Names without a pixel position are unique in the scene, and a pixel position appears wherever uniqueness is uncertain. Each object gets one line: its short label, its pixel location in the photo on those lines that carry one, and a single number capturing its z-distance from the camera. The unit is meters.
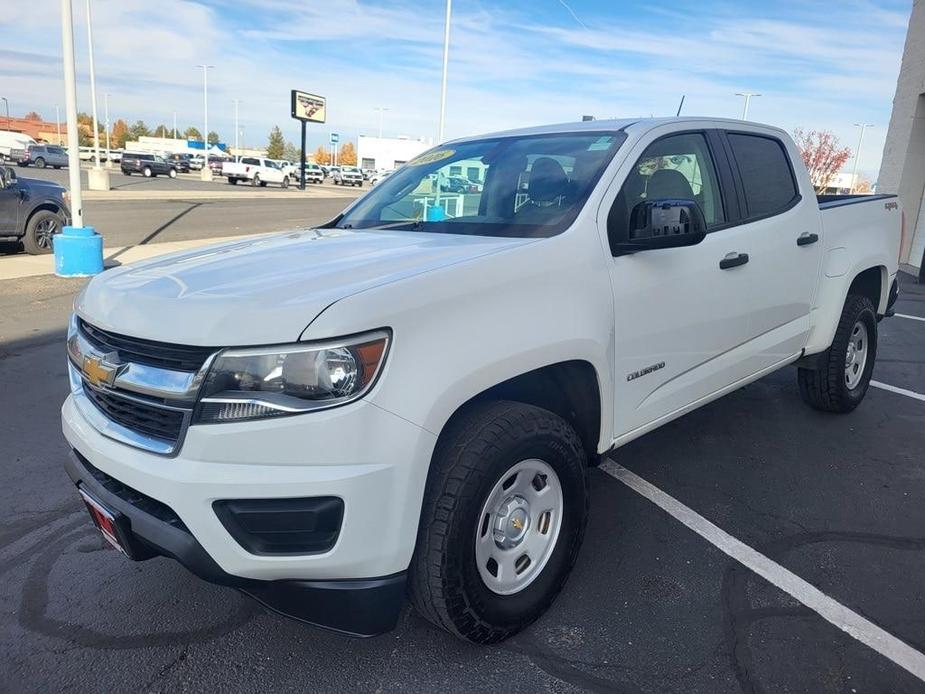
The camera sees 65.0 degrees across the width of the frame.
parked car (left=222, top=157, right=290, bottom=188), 48.59
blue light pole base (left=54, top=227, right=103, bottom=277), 10.00
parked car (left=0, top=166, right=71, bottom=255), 11.36
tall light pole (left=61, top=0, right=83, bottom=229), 9.91
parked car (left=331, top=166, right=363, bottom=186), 65.12
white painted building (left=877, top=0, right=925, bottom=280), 15.44
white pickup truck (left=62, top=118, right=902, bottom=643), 2.05
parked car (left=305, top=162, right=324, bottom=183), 64.12
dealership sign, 50.25
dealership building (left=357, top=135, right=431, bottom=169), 76.64
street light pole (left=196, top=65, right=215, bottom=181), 51.66
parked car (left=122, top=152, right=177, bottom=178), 49.25
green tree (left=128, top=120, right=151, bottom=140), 119.25
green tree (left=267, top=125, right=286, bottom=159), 103.00
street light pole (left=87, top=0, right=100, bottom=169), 29.68
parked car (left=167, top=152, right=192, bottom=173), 60.15
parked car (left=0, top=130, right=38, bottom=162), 52.53
